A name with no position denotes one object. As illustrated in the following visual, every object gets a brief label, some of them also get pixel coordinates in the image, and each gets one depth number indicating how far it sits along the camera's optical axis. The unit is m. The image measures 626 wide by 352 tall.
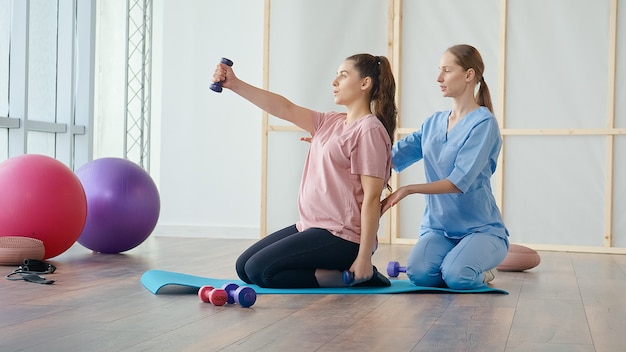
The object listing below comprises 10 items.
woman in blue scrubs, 3.38
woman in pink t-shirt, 3.23
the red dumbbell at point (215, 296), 2.84
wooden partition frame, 5.61
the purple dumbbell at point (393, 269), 3.90
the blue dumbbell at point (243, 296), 2.81
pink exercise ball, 4.05
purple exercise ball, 4.57
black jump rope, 3.45
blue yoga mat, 3.20
